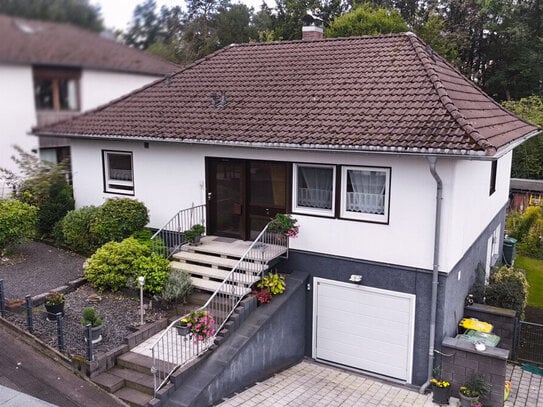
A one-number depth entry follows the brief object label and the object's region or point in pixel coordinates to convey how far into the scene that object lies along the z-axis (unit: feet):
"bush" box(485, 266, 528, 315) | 40.98
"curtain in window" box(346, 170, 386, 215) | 34.42
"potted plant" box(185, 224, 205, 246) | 39.37
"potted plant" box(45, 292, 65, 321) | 31.68
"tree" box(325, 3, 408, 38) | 81.25
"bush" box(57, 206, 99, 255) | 42.55
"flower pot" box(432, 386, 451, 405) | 31.30
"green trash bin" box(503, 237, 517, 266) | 60.44
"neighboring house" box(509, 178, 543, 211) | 75.51
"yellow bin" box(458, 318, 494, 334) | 35.27
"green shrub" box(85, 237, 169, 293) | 35.67
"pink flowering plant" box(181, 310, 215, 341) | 28.76
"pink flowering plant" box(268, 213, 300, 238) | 35.76
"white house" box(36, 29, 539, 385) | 32.65
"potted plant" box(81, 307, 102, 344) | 29.53
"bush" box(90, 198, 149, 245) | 40.96
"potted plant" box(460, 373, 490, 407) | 30.07
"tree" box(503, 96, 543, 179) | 82.43
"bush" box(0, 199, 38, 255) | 39.78
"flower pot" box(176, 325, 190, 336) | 28.78
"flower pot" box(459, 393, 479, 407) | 29.99
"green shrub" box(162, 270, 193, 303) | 34.42
